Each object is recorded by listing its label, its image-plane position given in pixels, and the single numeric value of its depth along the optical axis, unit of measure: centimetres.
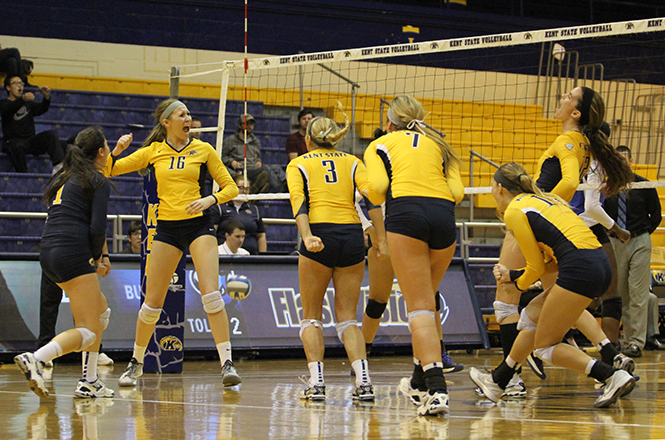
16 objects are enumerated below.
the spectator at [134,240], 1637
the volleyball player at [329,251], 904
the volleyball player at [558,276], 841
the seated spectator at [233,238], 1612
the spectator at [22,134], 2111
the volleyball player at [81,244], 916
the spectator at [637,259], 1647
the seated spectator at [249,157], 2112
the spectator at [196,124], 2005
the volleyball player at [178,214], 1099
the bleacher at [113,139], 1934
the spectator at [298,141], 2220
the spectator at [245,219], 1775
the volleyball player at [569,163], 984
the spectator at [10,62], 2336
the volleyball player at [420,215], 809
